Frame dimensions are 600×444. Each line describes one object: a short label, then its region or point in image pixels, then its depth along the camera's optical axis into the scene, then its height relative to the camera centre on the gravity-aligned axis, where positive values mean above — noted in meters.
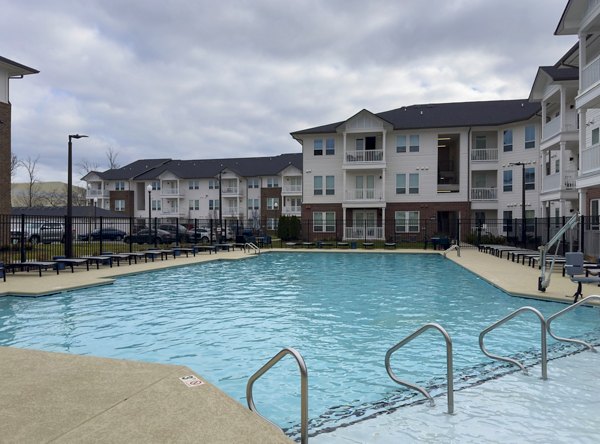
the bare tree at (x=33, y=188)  77.25 +7.42
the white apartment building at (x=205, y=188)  65.25 +5.91
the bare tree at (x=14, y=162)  70.12 +10.06
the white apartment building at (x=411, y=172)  38.66 +4.78
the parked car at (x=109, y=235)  43.09 -0.97
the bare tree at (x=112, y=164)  87.06 +11.89
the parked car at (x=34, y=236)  30.25 -0.85
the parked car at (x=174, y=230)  39.71 -0.52
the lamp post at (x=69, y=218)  19.16 +0.30
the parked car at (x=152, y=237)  37.49 -1.07
